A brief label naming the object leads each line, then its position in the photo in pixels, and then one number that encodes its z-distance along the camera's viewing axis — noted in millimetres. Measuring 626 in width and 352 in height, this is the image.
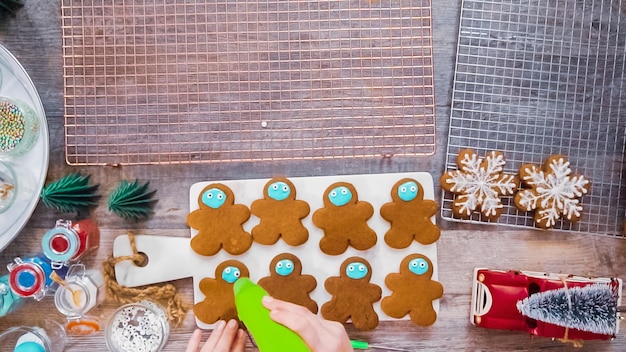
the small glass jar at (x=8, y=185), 1107
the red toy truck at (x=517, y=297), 1117
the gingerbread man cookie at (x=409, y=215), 1134
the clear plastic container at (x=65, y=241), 1090
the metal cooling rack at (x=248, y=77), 1149
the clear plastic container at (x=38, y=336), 1141
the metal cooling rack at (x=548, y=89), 1147
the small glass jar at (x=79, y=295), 1114
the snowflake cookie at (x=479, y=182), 1118
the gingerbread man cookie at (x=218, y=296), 1140
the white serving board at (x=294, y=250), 1156
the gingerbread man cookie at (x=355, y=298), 1138
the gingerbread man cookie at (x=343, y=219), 1133
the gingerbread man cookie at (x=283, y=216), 1134
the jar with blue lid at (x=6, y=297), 1118
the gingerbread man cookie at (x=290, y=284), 1130
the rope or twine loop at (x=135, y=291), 1150
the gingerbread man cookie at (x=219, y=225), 1138
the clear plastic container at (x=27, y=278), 1075
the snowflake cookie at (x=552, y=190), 1116
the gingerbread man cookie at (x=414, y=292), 1142
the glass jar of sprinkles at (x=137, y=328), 1152
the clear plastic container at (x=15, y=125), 1113
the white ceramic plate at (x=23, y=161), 1116
